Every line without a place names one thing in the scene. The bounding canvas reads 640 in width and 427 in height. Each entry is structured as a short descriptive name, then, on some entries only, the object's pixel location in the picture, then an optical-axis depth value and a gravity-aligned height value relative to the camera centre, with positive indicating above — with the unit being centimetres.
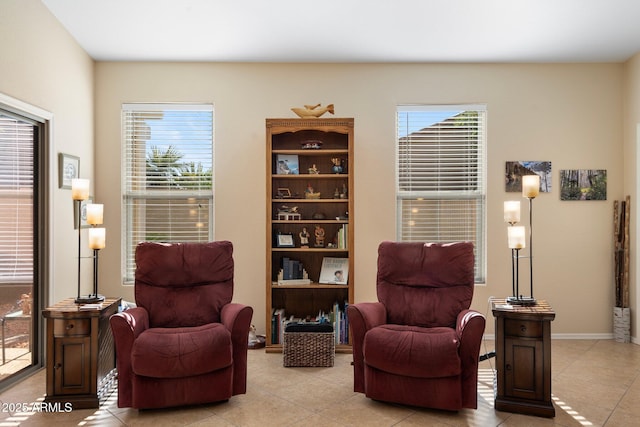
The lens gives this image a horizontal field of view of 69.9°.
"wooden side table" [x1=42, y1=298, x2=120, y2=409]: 291 -92
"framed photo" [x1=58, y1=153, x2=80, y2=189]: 396 +39
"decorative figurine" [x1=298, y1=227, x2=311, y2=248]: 455 -26
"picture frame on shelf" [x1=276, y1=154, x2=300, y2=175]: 451 +46
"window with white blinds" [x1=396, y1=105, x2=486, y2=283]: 477 +39
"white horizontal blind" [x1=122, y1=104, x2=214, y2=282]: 477 +37
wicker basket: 383 -115
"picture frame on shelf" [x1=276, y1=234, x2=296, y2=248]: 441 -28
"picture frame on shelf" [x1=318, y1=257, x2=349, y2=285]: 439 -58
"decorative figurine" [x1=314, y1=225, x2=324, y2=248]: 457 -25
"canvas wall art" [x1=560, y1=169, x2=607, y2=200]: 470 +28
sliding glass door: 332 -25
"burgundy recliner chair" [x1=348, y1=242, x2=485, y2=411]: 280 -80
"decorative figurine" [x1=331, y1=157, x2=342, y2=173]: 453 +46
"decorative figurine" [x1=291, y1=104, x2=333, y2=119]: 434 +95
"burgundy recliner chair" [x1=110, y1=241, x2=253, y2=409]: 281 -79
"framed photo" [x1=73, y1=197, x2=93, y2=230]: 422 -2
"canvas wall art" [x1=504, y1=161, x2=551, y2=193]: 470 +39
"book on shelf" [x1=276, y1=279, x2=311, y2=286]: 436 -67
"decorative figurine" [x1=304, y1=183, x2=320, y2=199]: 449 +17
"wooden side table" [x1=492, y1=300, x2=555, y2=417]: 287 -94
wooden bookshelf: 430 +6
